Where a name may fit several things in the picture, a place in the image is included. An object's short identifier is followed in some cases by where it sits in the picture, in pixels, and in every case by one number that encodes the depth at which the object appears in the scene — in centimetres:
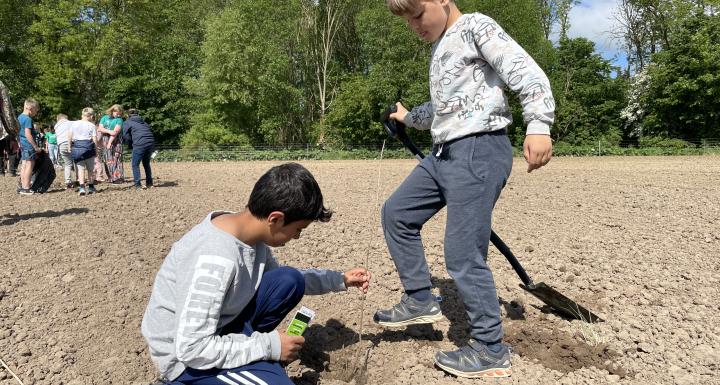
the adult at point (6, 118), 627
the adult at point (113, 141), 1162
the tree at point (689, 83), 3366
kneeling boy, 217
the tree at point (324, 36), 3784
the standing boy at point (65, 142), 999
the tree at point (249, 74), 3328
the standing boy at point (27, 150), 987
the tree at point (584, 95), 3994
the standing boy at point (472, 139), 270
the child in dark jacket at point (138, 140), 1054
